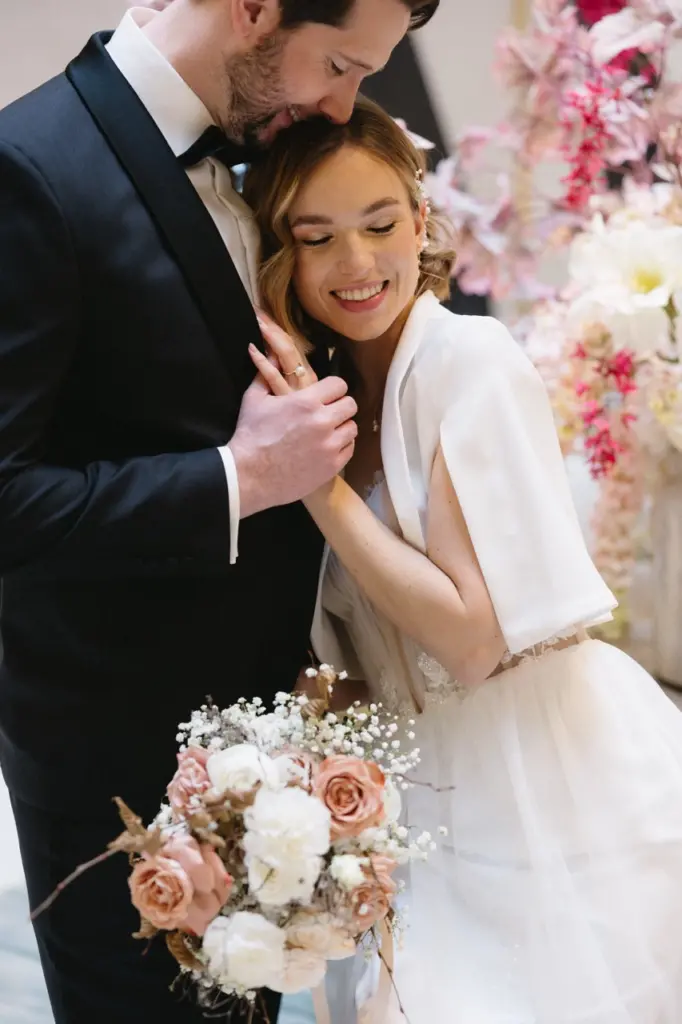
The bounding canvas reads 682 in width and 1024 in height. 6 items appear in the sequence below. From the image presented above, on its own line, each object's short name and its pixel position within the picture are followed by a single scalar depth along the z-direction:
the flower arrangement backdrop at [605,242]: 1.94
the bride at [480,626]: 1.35
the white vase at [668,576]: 2.32
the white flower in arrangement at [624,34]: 1.93
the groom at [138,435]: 1.16
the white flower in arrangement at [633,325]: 1.93
